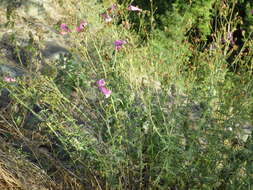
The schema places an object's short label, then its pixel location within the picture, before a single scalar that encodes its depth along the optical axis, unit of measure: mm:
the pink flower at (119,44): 2006
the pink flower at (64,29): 2314
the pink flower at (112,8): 2292
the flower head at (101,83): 1878
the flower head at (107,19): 2218
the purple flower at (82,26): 2039
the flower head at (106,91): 1848
